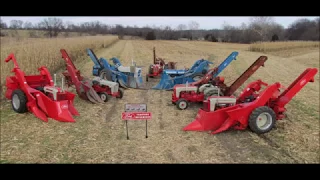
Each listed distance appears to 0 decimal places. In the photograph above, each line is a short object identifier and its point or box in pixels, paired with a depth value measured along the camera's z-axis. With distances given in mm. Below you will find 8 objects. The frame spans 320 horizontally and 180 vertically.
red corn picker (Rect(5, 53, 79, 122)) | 6859
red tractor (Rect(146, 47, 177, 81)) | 13453
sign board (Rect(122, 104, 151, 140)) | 5648
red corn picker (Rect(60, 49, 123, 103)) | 8797
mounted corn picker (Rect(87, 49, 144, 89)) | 11180
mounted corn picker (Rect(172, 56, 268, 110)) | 8102
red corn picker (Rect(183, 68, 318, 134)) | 5836
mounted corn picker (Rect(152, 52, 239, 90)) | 10477
